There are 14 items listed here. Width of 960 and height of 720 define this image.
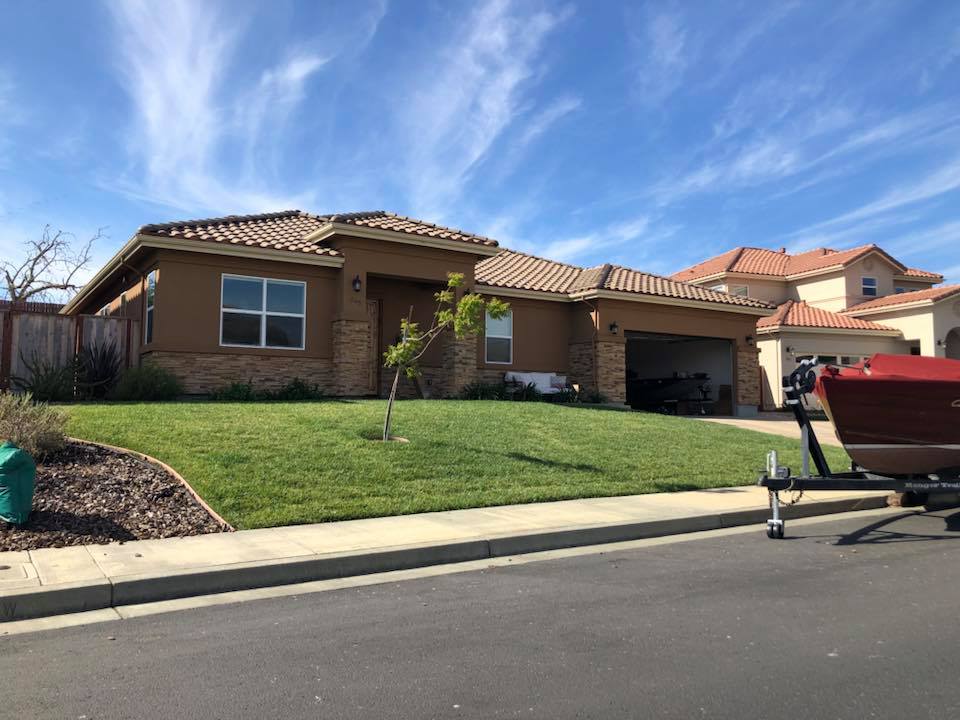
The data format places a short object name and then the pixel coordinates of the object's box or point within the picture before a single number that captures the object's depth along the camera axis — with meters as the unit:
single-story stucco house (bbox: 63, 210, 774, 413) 16.58
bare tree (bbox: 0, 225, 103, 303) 40.16
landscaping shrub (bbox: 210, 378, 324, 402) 15.87
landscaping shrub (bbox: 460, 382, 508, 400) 19.05
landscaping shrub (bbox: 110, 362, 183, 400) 14.75
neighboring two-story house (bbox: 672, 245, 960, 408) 28.55
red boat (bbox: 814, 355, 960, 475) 8.16
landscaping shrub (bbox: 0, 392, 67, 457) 8.94
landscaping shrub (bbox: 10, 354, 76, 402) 14.26
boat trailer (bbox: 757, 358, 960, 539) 7.99
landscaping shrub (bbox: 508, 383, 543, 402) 19.95
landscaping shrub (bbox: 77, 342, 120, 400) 15.20
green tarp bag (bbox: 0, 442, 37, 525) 7.24
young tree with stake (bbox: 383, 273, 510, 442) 11.88
